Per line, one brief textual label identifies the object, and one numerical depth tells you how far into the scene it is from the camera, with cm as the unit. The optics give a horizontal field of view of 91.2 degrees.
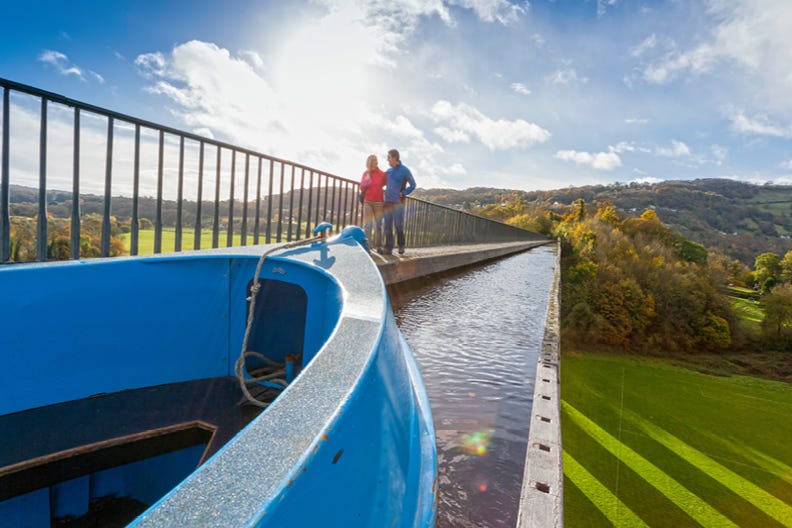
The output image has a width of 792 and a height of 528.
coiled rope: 152
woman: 617
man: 616
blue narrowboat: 65
